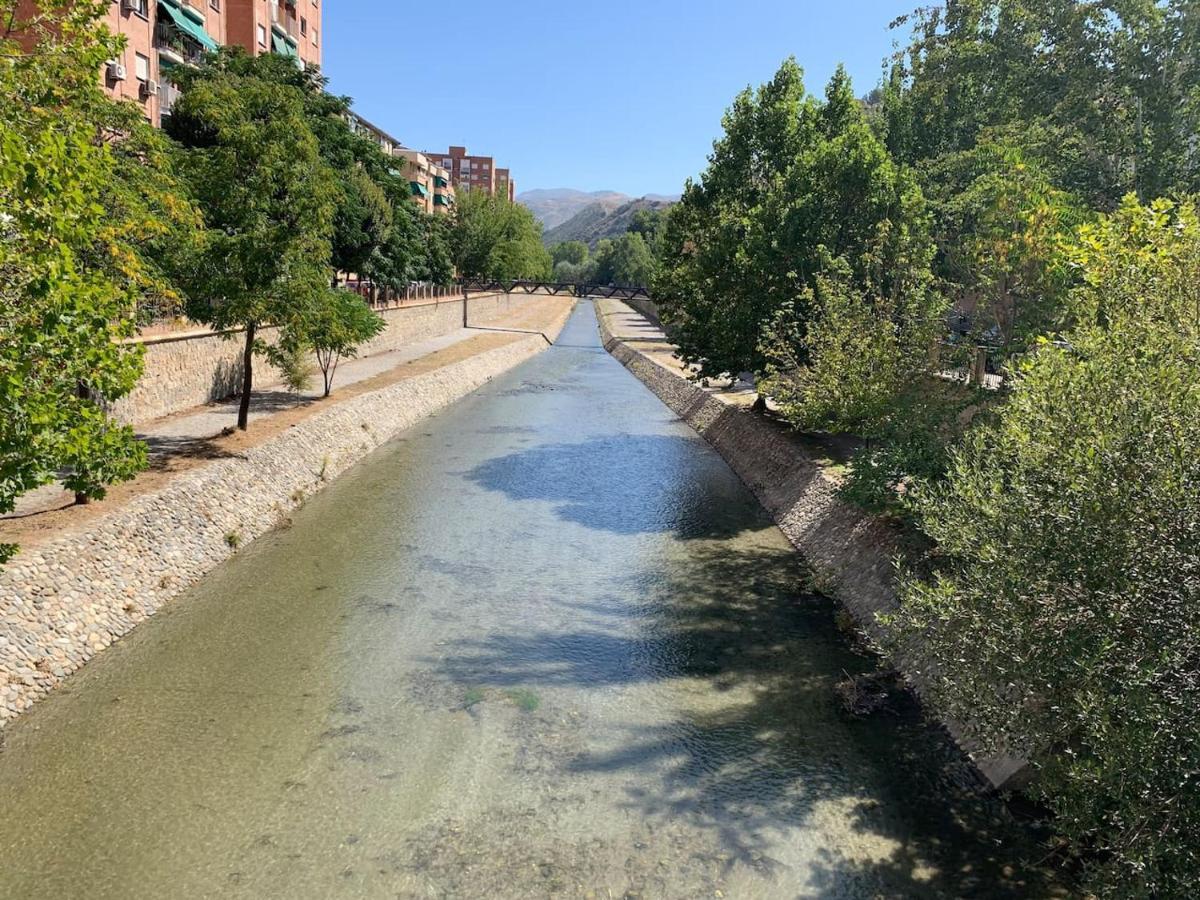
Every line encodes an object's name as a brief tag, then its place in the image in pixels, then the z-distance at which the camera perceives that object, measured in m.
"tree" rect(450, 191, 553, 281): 93.31
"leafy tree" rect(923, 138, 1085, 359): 17.75
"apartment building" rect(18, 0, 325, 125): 38.75
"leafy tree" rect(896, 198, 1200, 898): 7.02
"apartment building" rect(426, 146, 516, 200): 194.25
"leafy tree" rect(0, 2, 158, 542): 9.40
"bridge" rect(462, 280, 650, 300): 112.12
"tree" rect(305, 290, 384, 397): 25.55
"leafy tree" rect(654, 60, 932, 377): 24.17
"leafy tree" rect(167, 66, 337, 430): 22.16
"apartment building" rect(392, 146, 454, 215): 108.64
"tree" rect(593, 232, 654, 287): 139.00
